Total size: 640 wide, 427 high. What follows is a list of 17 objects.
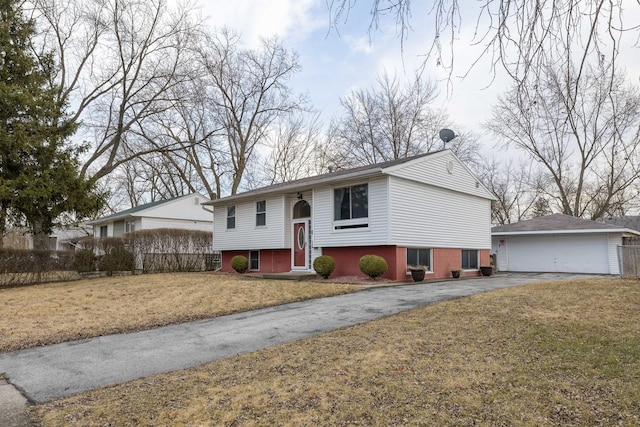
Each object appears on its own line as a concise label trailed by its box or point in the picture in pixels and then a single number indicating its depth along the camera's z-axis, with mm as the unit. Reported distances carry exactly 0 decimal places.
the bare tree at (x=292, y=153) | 33156
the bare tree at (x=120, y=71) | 22078
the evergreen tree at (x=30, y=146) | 15062
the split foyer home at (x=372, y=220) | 14672
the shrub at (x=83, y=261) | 17781
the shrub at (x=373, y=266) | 13961
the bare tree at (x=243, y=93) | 28688
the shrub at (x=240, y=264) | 19047
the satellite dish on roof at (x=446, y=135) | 18922
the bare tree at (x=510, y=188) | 34581
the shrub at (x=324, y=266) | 15078
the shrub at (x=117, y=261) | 18875
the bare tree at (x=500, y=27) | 2748
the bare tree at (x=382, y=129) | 29878
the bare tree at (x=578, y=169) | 26109
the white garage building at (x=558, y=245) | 20531
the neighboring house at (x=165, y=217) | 26688
